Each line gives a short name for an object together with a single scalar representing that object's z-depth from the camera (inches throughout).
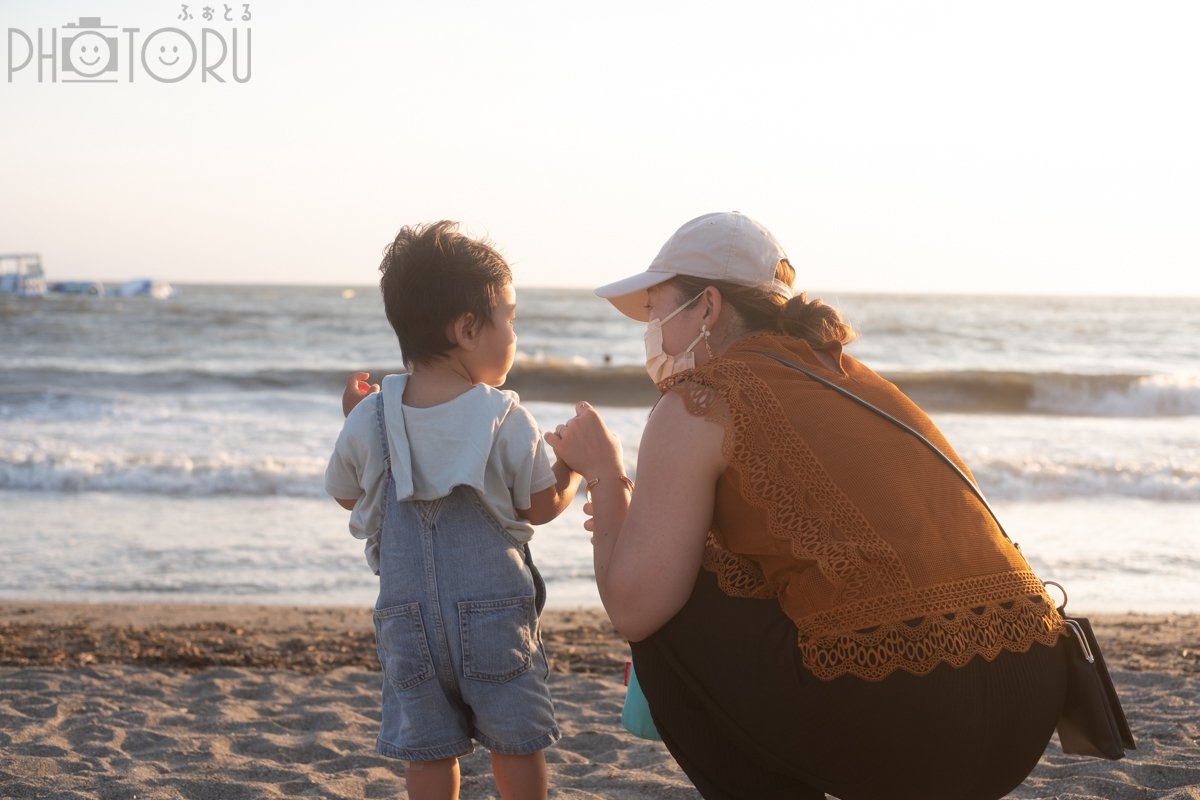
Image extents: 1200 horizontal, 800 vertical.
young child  100.5
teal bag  104.8
